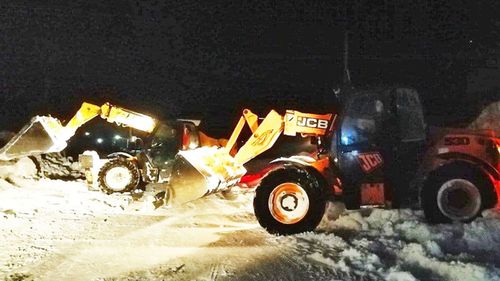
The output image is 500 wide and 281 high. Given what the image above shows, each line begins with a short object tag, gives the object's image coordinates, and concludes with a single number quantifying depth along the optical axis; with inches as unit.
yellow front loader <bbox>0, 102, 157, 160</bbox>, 438.3
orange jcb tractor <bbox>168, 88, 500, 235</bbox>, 303.4
